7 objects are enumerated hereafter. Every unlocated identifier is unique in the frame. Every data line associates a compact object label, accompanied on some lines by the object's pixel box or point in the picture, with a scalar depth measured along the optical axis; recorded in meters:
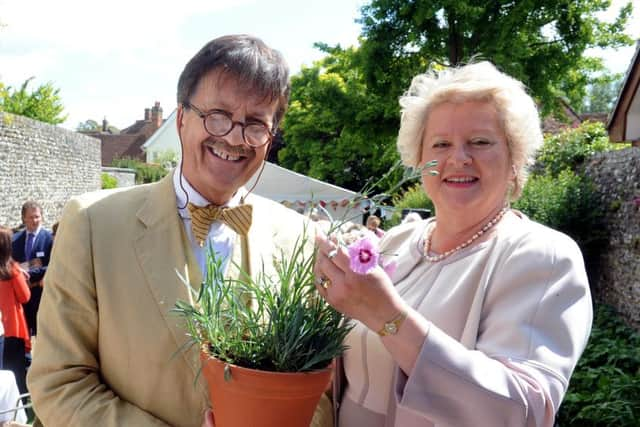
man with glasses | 1.52
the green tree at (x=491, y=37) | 9.48
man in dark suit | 6.23
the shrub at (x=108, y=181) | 25.79
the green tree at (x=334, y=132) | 13.00
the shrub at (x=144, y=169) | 35.31
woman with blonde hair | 1.22
